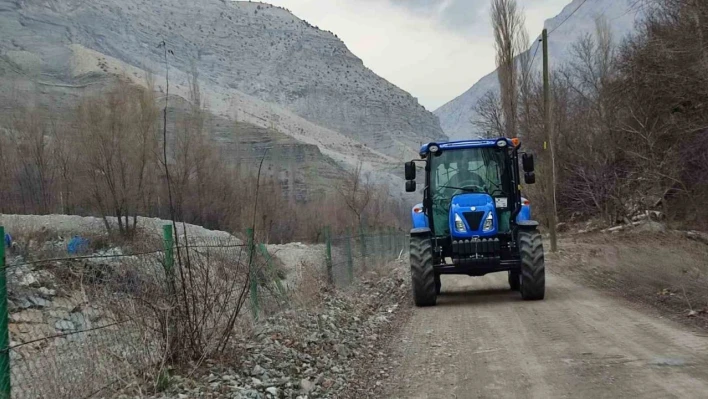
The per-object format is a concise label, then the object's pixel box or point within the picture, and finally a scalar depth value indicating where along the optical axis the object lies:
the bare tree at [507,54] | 34.59
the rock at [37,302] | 7.19
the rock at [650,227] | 25.67
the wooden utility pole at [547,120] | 23.36
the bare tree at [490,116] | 44.01
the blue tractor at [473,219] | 12.23
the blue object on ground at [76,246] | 14.51
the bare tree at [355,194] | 57.65
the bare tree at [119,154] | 40.59
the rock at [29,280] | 6.56
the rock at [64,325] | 5.99
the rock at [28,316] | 6.64
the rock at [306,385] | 6.50
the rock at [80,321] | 5.85
